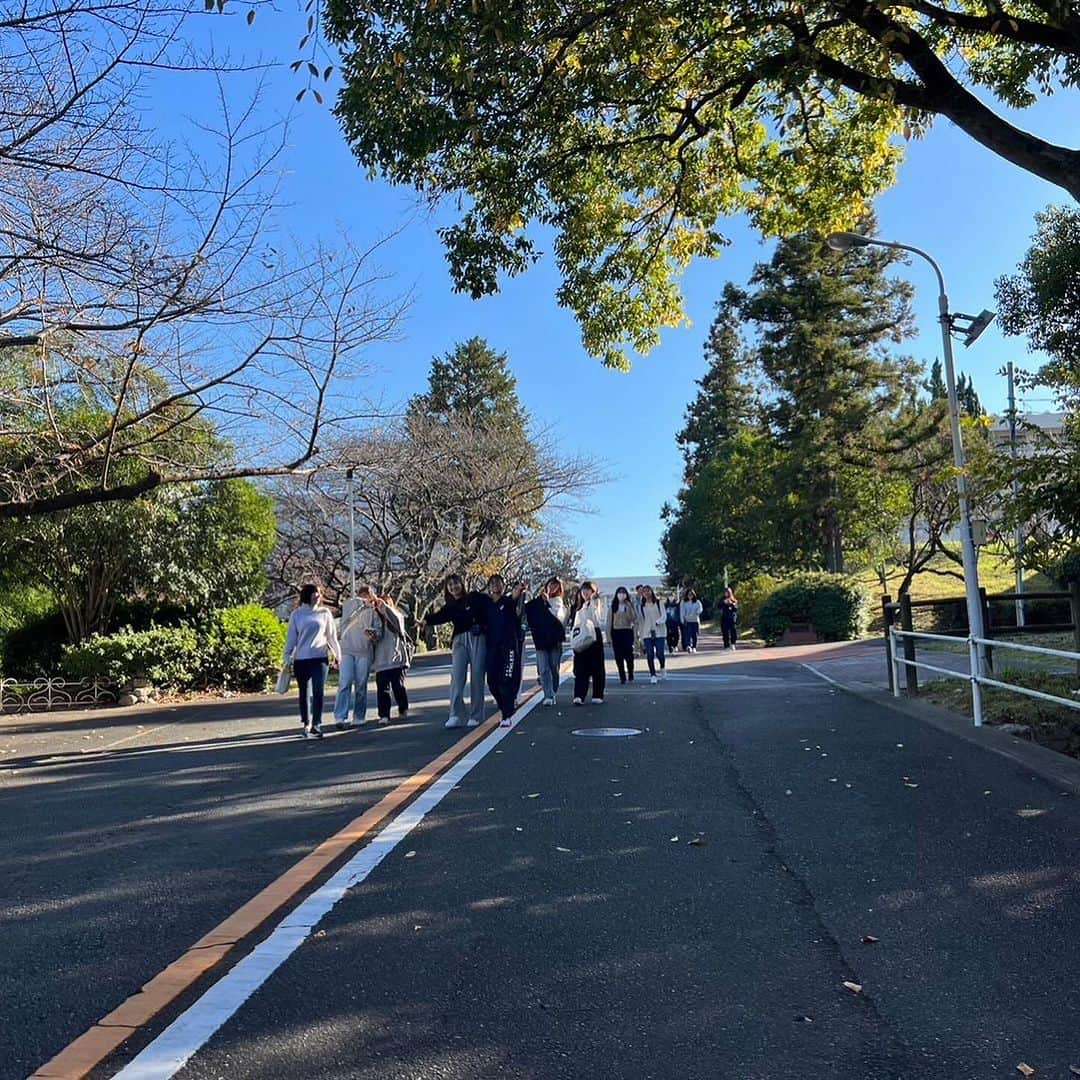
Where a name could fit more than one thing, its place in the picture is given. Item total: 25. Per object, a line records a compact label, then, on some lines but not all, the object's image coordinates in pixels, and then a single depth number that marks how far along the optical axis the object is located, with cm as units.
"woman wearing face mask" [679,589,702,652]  2898
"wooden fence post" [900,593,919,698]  1329
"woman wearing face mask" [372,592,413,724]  1262
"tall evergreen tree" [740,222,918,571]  3938
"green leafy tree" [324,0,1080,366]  847
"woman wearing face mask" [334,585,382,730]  1236
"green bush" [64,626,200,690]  1792
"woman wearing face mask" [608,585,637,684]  1630
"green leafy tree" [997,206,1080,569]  902
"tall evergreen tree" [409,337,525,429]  6234
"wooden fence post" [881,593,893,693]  1423
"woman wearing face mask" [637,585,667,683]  1848
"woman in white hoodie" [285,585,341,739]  1150
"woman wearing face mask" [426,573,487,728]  1199
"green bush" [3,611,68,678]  2273
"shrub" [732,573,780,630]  4050
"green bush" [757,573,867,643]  3048
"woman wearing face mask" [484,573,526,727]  1204
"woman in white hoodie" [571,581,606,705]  1405
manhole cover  1073
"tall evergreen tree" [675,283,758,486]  6912
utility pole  936
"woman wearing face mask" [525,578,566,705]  1383
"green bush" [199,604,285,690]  1883
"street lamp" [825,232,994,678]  1292
